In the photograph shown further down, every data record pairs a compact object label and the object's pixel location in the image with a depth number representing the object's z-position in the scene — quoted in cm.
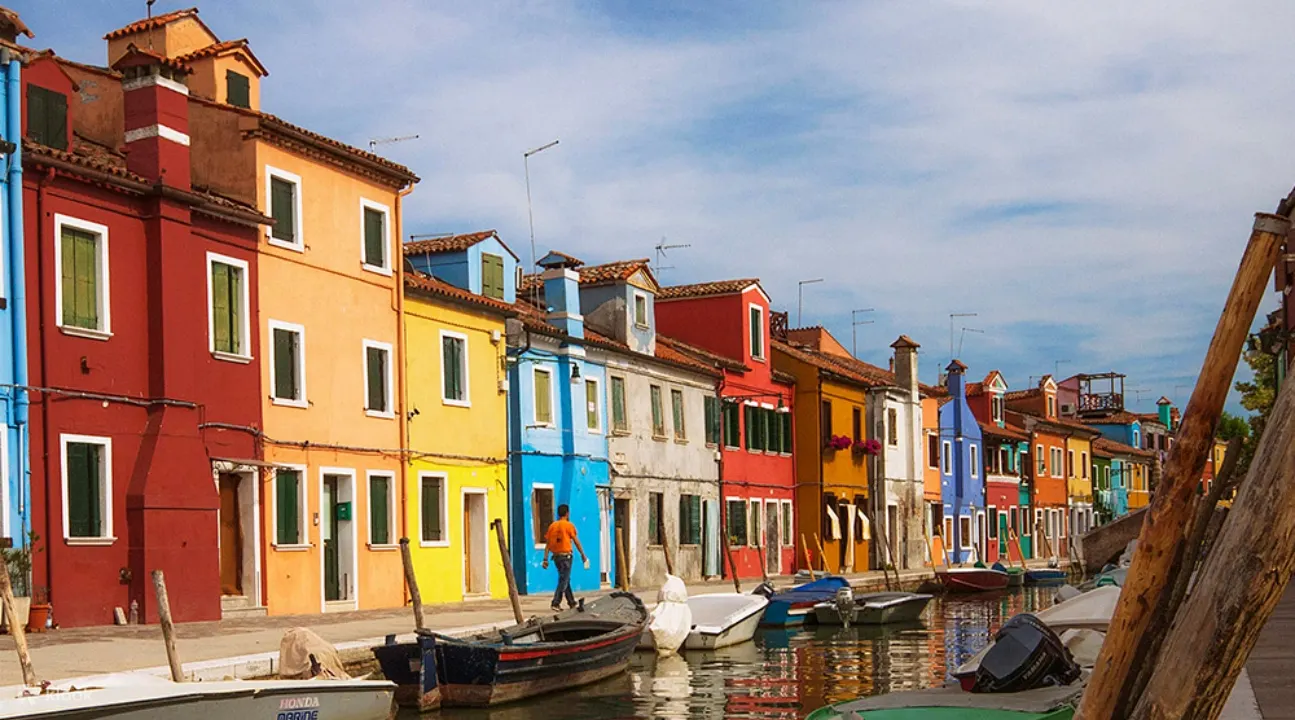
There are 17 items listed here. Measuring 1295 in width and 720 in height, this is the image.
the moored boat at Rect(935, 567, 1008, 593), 4159
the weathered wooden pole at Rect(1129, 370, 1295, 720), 511
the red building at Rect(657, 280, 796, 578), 4012
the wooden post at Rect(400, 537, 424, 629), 1794
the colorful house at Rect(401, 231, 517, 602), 2725
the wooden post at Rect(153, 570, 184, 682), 1272
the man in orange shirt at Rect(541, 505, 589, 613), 2361
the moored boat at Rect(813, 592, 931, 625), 2872
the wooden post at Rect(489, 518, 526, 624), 2025
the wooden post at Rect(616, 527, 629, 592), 2986
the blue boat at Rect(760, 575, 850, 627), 2864
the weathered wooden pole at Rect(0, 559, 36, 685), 1204
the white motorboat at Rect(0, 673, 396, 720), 1098
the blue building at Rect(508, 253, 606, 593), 3039
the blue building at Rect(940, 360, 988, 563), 5603
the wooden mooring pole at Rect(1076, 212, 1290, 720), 589
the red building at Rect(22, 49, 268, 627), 1952
